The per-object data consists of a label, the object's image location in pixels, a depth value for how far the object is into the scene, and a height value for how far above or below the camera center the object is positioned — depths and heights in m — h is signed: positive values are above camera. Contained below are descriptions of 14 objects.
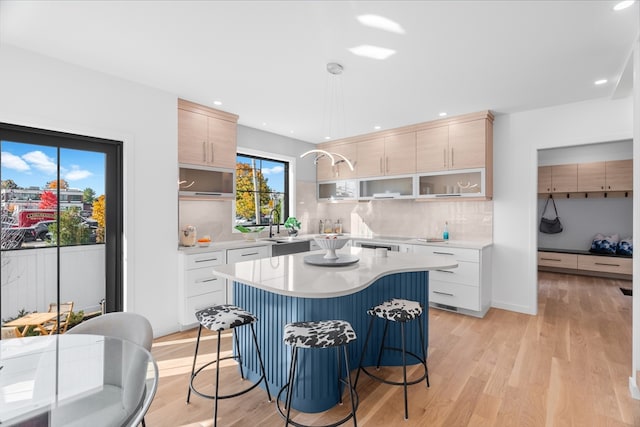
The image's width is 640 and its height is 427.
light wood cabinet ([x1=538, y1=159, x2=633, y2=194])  5.54 +0.62
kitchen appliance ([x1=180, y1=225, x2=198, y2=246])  3.51 -0.28
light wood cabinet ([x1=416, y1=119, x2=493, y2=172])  3.84 +0.84
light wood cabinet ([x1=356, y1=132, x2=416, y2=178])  4.46 +0.84
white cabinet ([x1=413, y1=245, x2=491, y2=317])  3.68 -0.89
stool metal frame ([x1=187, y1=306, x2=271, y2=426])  2.02 -1.19
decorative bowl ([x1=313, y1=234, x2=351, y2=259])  2.48 -0.25
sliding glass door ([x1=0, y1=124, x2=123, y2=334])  2.46 -0.09
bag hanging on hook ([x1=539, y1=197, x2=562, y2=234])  6.41 -0.32
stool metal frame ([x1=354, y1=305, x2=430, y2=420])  1.94 -1.12
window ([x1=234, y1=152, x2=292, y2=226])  4.60 +0.34
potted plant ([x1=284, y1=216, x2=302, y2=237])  4.46 -0.20
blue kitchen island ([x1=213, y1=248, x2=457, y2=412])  1.91 -0.66
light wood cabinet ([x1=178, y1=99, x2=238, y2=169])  3.49 +0.91
